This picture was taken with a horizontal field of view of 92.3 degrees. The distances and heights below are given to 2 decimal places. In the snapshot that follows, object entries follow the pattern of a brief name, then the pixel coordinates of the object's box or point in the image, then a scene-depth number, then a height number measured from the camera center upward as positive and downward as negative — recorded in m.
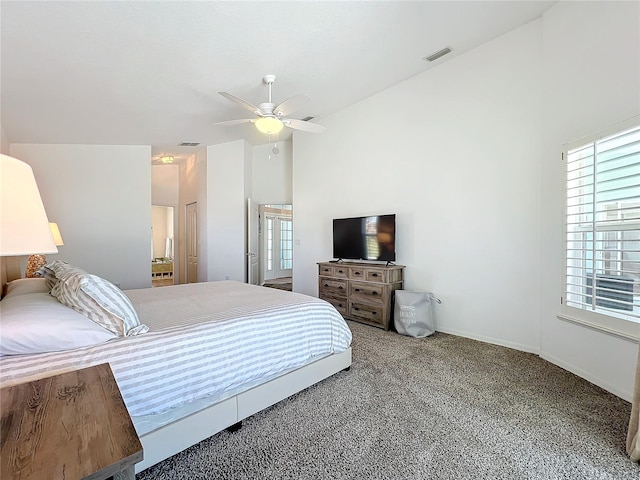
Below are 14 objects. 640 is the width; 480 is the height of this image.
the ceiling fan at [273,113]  3.01 +1.28
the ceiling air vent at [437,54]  3.47 +2.08
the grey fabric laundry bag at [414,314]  3.61 -0.95
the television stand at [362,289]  3.89 -0.74
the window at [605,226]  2.14 +0.07
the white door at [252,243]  5.84 -0.18
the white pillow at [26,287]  2.09 -0.39
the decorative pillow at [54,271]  2.02 -0.26
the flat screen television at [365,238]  4.09 -0.05
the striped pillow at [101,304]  1.62 -0.38
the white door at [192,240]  6.82 -0.14
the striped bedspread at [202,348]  1.45 -0.63
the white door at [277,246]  8.16 -0.33
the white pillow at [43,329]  1.34 -0.44
